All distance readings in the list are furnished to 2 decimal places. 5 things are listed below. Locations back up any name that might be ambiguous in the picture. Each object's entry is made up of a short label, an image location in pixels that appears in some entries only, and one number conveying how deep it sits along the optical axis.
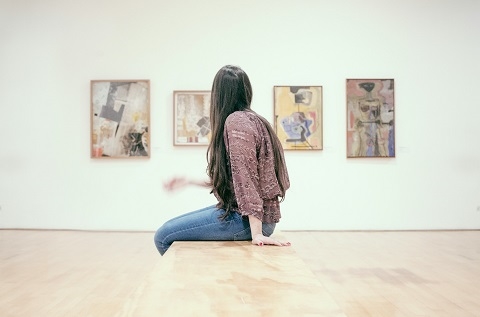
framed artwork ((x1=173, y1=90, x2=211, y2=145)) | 10.38
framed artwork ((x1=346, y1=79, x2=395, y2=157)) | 10.40
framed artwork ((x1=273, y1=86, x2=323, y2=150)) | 10.37
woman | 3.48
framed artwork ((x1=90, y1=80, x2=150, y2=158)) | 10.41
